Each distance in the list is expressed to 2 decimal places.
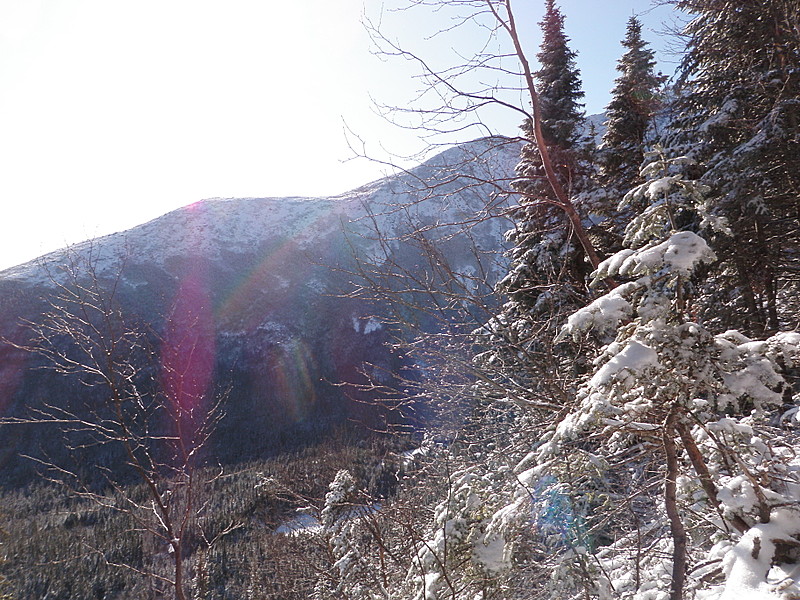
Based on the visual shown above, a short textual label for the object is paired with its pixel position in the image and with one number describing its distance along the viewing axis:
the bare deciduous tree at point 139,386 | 3.33
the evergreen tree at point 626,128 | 12.27
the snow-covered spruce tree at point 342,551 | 9.77
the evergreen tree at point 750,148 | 7.40
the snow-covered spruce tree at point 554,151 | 8.57
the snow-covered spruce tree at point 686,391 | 1.99
